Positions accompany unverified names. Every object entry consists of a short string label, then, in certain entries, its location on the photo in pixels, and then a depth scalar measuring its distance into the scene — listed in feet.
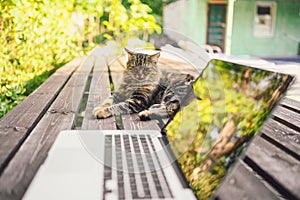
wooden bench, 2.26
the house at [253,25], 27.20
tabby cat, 4.17
